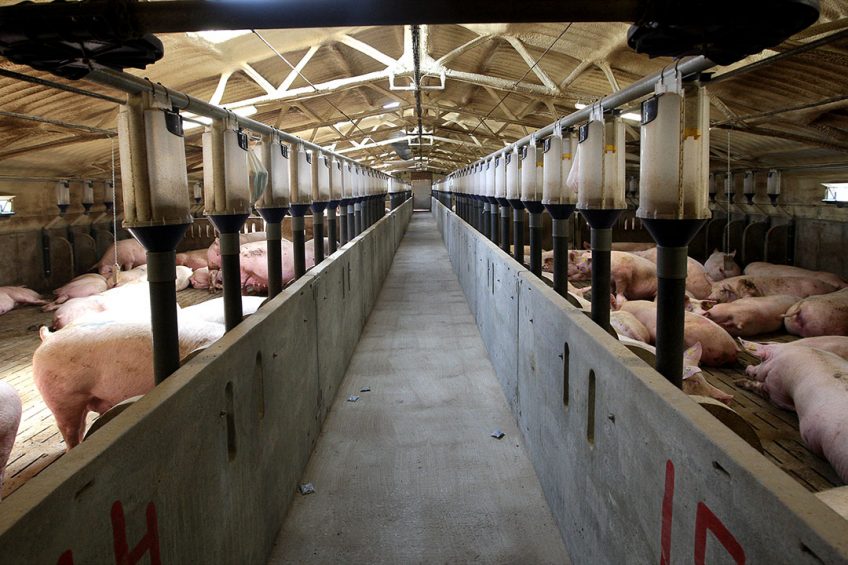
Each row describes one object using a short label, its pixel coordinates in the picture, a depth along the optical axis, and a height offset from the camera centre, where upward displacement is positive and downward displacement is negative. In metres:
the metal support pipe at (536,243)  6.03 -0.29
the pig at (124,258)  13.81 -0.83
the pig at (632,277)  10.47 -1.10
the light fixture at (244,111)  12.05 +2.20
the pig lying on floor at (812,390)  4.15 -1.44
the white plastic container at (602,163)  3.81 +0.31
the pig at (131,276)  11.35 -1.02
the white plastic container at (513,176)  6.75 +0.44
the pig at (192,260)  14.52 -0.94
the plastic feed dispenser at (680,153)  2.76 +0.26
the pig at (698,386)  4.61 -1.38
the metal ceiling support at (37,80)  2.81 +0.70
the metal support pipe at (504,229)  8.47 -0.20
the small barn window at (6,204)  10.77 +0.34
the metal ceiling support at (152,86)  2.57 +0.61
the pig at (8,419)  3.69 -1.20
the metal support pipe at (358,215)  13.57 +0.05
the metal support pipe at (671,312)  2.94 -0.49
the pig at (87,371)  4.46 -1.09
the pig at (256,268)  11.79 -0.93
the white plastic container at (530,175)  5.77 +0.37
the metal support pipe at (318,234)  7.82 -0.21
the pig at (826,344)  6.06 -1.35
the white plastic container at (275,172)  5.07 +0.41
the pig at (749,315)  8.03 -1.38
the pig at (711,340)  6.56 -1.38
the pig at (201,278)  12.64 -1.19
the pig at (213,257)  13.27 -0.81
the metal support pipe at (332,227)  8.89 -0.14
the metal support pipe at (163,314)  2.96 -0.46
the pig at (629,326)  6.59 -1.23
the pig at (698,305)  8.51 -1.33
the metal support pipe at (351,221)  11.61 -0.07
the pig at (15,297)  10.48 -1.31
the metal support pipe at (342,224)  10.70 -0.11
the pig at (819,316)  7.60 -1.34
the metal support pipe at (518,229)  7.66 -0.18
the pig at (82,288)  11.50 -1.24
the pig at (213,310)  6.02 -0.92
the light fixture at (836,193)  10.26 +0.26
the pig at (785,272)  10.06 -1.10
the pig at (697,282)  10.55 -1.22
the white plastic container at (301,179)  6.11 +0.39
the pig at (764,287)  9.54 -1.22
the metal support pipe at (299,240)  6.29 -0.23
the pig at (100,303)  7.86 -1.06
